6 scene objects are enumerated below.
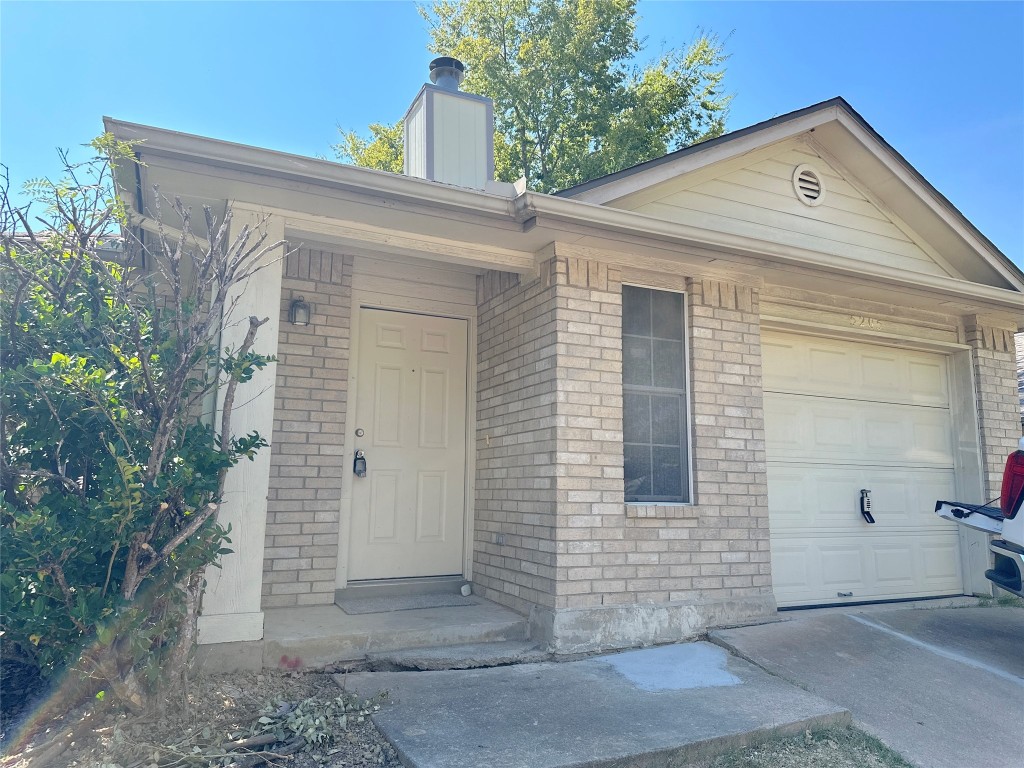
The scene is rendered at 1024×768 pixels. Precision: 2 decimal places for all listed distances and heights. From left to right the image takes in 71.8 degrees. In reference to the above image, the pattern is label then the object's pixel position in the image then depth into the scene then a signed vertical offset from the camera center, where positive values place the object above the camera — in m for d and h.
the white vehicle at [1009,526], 4.43 -0.24
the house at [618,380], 4.44 +0.83
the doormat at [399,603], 4.85 -0.84
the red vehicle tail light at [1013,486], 4.41 +0.02
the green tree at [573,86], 14.62 +8.40
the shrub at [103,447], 2.88 +0.16
